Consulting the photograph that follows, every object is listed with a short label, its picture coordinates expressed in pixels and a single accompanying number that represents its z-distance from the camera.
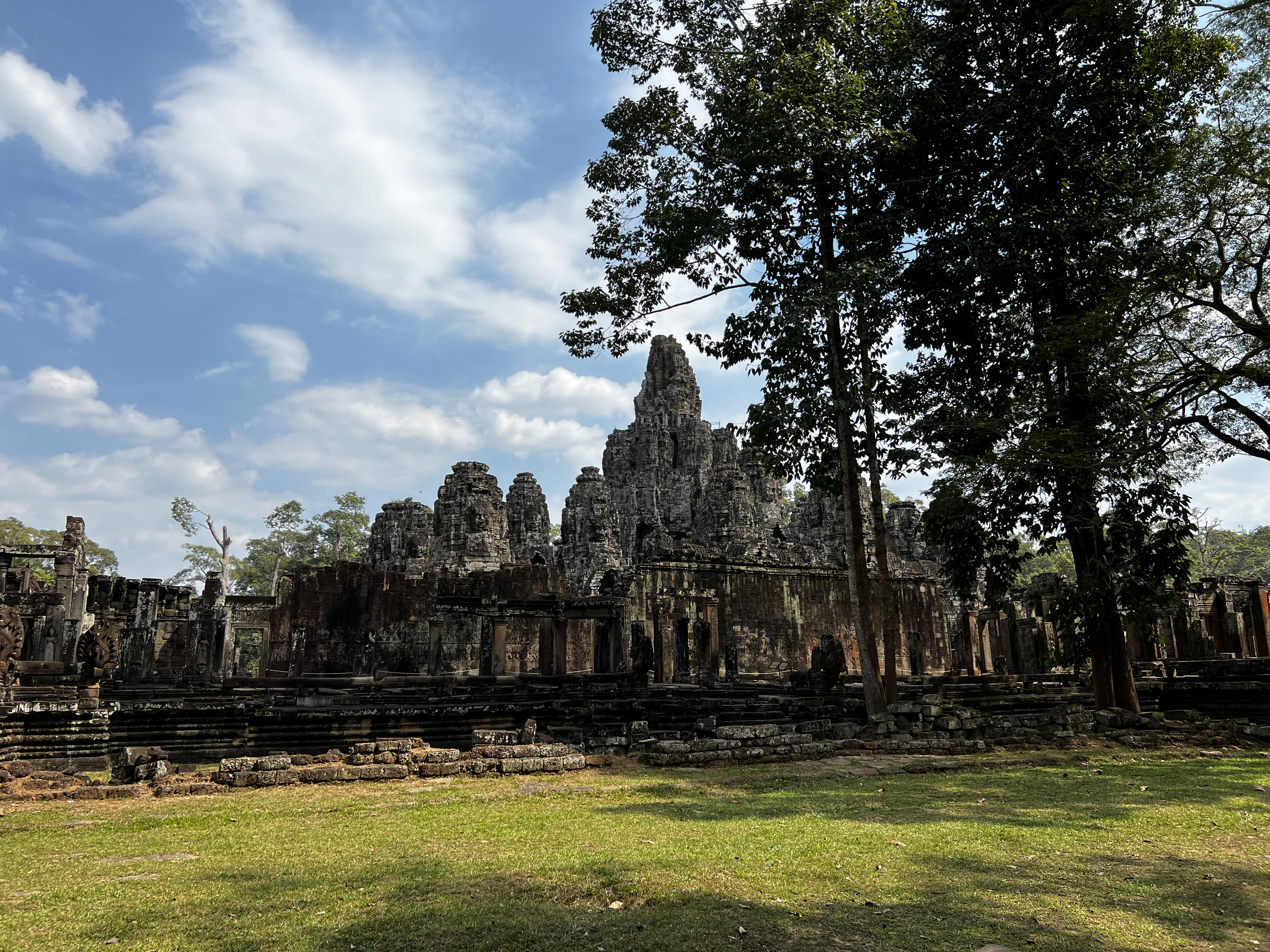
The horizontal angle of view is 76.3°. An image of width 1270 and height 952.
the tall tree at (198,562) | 51.41
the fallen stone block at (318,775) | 7.81
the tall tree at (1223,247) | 11.16
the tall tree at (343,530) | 54.28
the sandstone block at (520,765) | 8.36
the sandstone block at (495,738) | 9.82
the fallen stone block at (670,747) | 9.34
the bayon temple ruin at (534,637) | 12.02
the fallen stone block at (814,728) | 10.98
